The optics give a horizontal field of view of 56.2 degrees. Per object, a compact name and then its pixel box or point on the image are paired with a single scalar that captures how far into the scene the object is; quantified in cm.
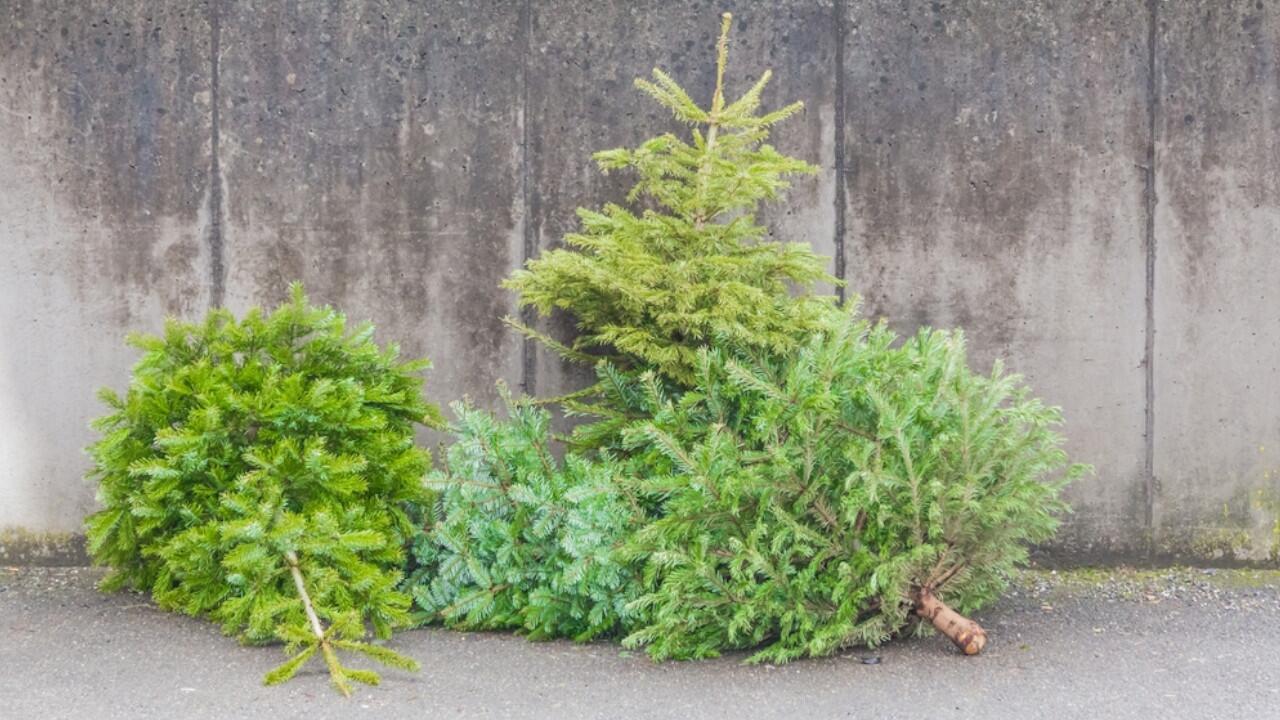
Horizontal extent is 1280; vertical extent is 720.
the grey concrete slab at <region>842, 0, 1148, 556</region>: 557
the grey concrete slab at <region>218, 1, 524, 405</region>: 554
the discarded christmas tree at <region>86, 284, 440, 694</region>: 445
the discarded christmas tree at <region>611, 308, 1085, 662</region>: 425
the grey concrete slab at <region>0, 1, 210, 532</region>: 553
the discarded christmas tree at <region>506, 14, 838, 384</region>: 462
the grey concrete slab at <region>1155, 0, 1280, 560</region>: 559
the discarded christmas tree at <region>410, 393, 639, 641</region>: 448
